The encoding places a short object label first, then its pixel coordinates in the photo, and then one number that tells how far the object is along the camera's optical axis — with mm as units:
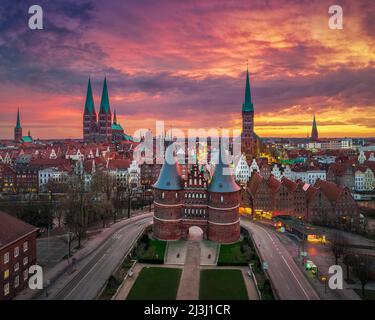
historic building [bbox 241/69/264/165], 132250
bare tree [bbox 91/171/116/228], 63438
